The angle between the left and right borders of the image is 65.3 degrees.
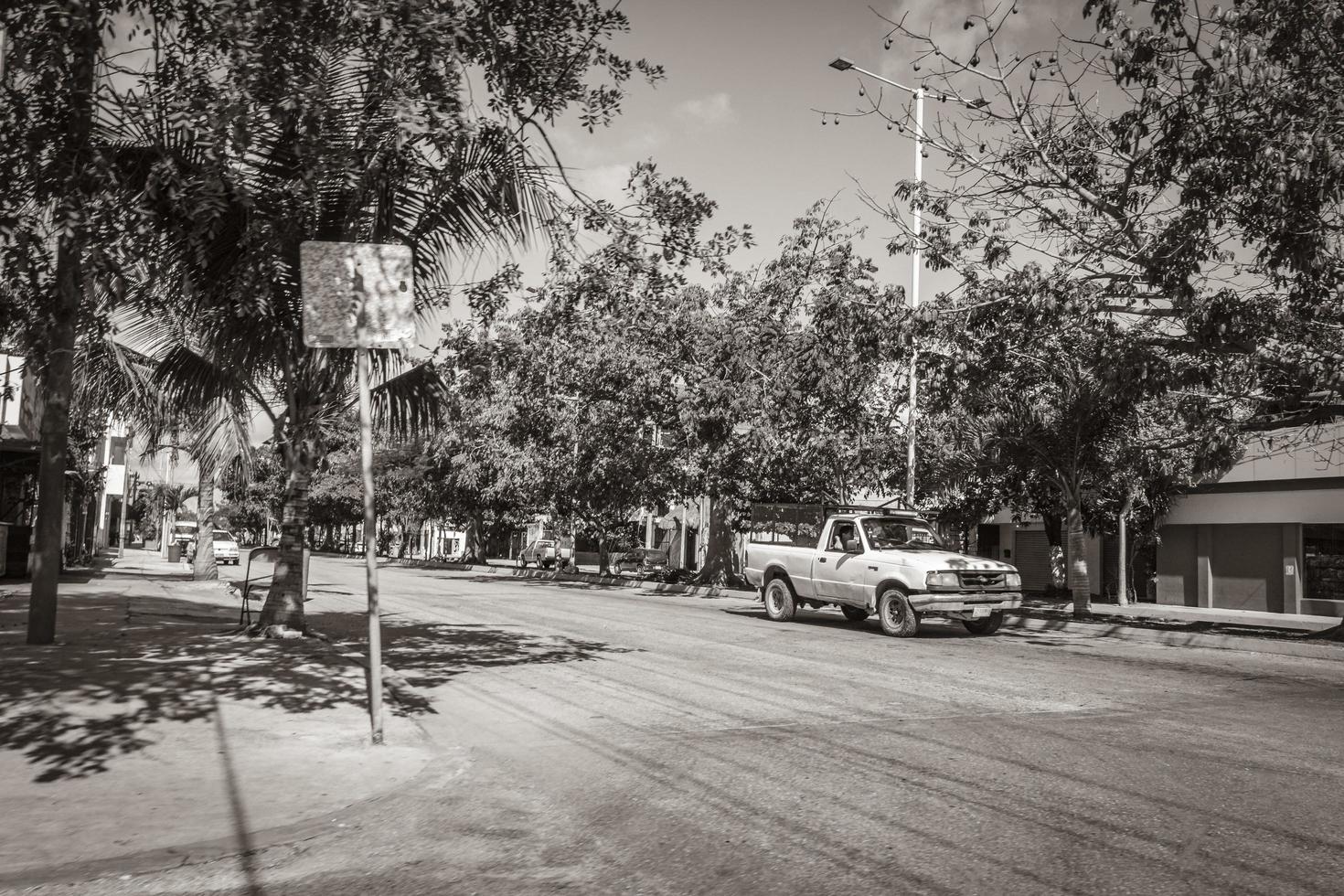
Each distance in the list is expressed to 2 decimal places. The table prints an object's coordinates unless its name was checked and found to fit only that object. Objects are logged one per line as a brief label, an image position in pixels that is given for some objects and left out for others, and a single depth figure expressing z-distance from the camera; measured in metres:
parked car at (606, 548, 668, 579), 49.00
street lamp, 24.39
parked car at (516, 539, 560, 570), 50.78
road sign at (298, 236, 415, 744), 6.70
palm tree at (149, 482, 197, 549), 56.12
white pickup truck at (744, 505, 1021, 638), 15.45
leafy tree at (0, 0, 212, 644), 7.05
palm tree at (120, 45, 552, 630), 8.79
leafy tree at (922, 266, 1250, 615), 15.35
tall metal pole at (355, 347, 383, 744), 6.51
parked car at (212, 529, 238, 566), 42.81
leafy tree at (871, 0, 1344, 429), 11.98
